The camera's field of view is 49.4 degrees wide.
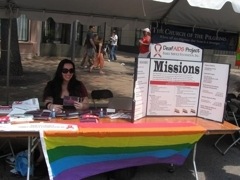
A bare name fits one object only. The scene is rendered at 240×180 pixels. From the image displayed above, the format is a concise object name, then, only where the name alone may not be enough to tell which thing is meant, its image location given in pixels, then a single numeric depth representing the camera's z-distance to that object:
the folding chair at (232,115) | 4.03
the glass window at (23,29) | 11.09
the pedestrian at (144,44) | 5.91
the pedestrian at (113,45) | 12.54
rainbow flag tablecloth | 2.58
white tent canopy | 4.18
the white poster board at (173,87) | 3.12
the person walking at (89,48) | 9.16
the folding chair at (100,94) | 3.91
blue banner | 5.00
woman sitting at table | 3.31
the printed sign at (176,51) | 3.16
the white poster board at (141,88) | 2.95
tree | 7.00
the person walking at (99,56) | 9.25
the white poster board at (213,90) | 3.17
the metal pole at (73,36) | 5.80
